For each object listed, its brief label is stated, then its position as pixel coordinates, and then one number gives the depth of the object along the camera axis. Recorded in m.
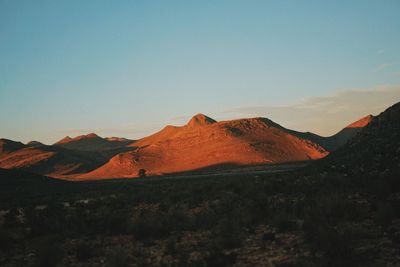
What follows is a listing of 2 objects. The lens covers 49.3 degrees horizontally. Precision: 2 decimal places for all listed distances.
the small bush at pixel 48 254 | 12.50
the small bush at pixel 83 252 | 13.55
